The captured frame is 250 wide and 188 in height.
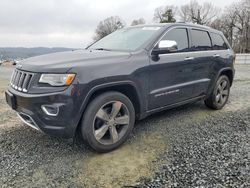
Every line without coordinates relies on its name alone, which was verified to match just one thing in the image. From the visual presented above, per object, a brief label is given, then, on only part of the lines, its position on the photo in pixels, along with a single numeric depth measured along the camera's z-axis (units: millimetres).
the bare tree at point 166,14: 46621
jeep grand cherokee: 2354
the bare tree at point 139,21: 48608
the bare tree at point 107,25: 53327
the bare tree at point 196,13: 48628
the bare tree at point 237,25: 38693
